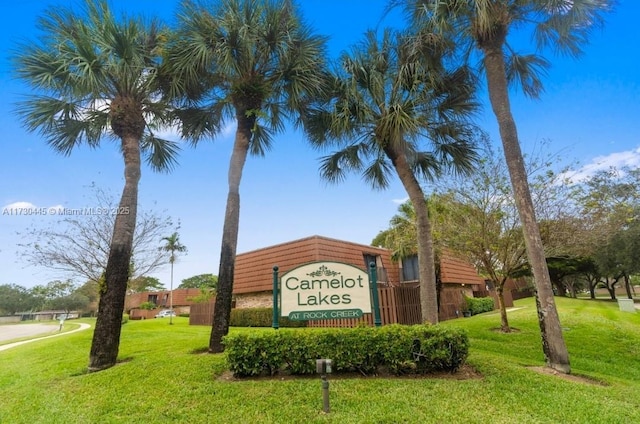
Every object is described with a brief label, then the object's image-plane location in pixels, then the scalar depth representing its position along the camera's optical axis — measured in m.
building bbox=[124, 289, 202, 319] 37.66
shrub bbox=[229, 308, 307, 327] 15.64
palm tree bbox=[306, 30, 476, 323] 7.63
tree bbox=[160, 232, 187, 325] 22.65
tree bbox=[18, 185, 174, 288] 14.55
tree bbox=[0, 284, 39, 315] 58.53
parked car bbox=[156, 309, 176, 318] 37.73
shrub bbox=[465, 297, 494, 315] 20.31
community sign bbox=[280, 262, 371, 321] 5.46
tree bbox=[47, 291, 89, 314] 55.94
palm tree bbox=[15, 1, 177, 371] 6.59
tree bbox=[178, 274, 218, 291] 55.84
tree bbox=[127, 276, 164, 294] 45.30
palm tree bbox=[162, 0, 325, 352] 7.14
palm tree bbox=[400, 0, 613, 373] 5.93
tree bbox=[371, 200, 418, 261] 15.10
